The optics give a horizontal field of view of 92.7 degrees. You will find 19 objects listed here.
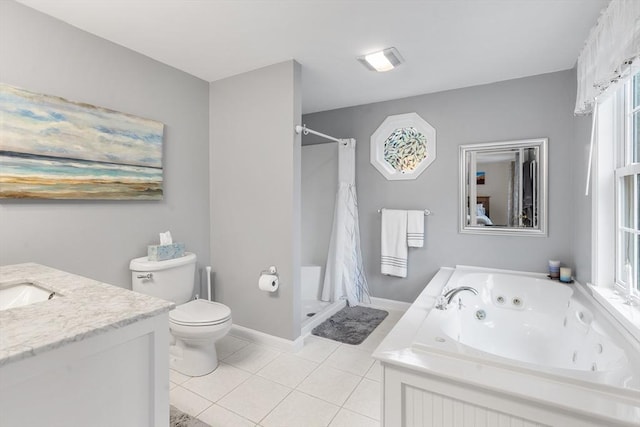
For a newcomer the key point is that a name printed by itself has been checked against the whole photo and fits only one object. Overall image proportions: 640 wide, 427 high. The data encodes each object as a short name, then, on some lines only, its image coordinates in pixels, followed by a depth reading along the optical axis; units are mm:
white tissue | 2246
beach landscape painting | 1626
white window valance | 1284
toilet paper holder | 2406
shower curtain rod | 2340
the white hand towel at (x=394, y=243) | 3057
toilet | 1923
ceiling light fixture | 2174
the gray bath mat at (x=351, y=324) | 2602
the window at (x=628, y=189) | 1639
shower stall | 3154
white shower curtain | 3146
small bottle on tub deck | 2436
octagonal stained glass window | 3029
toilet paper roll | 2334
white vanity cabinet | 671
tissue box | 2123
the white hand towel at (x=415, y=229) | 2980
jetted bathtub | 1003
